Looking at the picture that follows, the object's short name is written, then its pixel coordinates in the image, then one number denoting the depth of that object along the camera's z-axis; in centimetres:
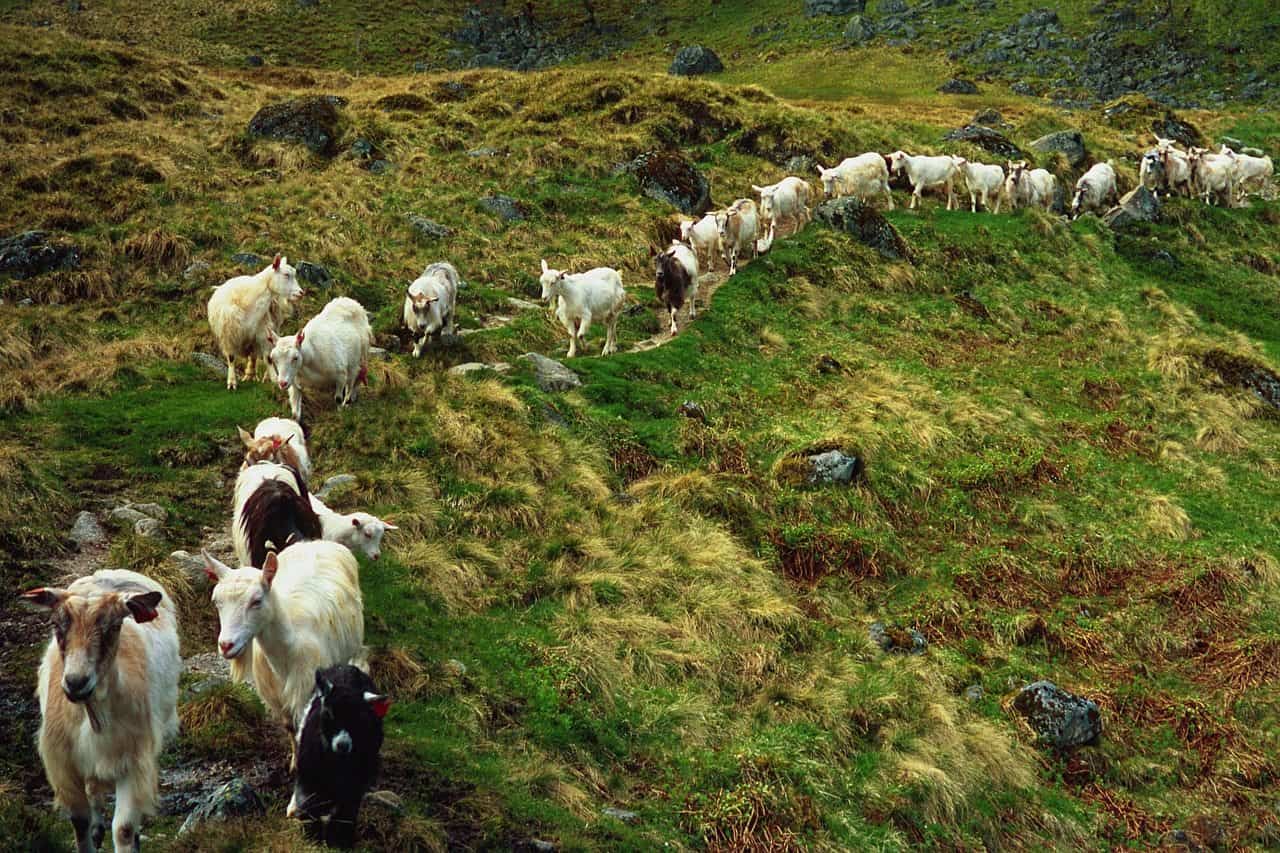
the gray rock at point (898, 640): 1275
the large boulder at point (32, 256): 1827
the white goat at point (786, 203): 2614
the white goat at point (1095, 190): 3388
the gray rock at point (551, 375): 1716
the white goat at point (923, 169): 3033
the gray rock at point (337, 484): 1284
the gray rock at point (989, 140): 3641
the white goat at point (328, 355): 1411
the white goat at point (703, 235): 2375
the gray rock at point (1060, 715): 1149
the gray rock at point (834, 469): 1603
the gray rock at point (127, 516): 1116
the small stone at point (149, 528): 1094
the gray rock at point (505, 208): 2580
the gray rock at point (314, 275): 1992
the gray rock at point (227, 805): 683
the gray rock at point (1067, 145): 3816
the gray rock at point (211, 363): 1616
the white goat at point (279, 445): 1109
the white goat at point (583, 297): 1882
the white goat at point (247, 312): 1542
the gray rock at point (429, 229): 2377
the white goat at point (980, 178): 3105
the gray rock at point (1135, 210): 3288
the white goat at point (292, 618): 704
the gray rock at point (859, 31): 7781
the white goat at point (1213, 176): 3600
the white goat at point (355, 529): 1090
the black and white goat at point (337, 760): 674
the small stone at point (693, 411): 1757
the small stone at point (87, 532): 1069
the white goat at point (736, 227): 2428
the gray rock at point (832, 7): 8556
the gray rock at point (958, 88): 5947
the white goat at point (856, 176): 2923
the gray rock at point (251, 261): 1995
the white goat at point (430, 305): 1747
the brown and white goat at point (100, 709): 614
